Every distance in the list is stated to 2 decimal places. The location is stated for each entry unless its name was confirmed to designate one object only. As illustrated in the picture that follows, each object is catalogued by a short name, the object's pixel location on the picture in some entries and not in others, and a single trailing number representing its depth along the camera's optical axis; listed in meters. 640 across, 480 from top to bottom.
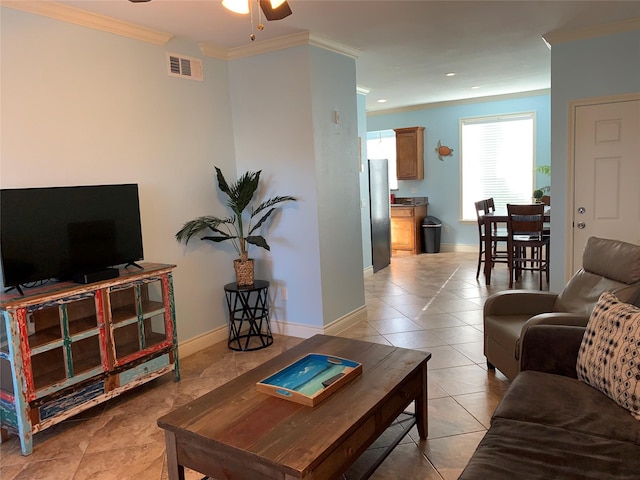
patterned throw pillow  1.87
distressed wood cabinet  2.53
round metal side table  4.02
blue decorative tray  1.99
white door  4.14
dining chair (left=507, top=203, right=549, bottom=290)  5.44
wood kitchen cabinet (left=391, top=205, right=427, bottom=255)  8.23
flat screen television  2.63
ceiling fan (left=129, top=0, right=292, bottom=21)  2.00
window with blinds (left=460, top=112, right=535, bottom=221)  7.66
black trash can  8.20
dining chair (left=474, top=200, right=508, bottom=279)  6.02
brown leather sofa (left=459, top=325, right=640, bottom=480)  1.54
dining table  5.83
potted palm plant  3.89
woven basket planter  3.97
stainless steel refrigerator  6.74
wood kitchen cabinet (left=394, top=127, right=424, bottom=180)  8.36
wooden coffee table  1.65
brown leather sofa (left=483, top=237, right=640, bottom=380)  2.50
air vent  3.75
